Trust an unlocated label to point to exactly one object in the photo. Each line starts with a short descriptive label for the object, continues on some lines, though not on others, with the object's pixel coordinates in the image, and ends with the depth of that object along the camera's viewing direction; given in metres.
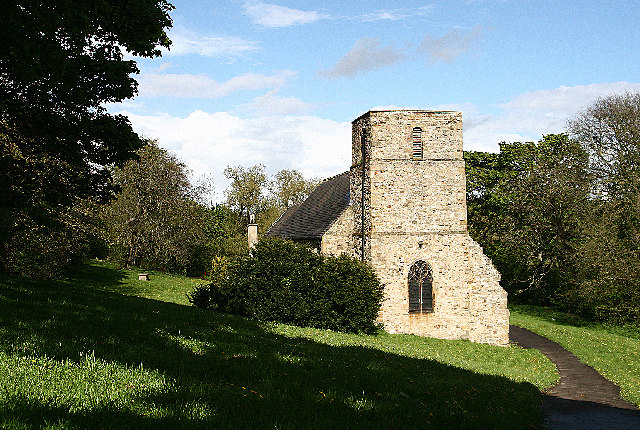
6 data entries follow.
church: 22.75
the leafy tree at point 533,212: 36.16
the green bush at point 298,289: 19.28
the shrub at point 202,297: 21.19
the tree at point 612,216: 28.92
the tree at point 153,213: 37.53
